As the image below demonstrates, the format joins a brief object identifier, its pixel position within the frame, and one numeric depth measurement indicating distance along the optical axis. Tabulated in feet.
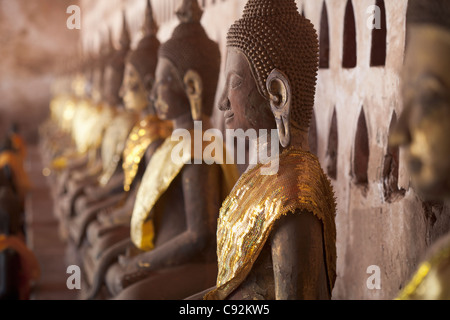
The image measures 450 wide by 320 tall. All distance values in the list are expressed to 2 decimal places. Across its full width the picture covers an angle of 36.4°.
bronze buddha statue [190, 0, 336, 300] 6.15
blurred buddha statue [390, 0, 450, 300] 4.06
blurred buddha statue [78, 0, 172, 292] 12.55
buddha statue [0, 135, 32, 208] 21.03
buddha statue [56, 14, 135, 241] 15.69
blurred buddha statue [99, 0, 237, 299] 9.78
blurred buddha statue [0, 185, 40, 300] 12.98
